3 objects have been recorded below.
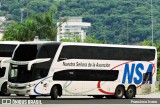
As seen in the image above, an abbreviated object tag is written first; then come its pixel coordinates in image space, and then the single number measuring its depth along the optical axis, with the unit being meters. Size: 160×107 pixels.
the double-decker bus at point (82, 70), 40.47
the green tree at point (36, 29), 91.56
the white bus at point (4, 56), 45.66
